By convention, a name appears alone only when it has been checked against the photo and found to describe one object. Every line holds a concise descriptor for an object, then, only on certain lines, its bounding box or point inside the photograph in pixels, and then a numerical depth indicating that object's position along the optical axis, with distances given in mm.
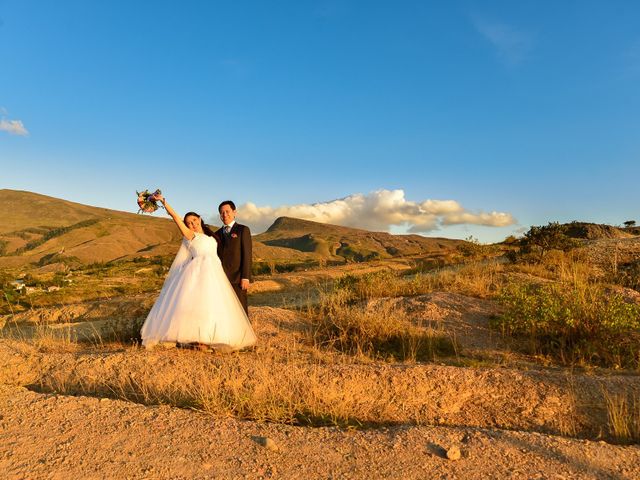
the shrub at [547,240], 17469
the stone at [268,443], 3443
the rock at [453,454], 3305
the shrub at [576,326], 6902
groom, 6793
